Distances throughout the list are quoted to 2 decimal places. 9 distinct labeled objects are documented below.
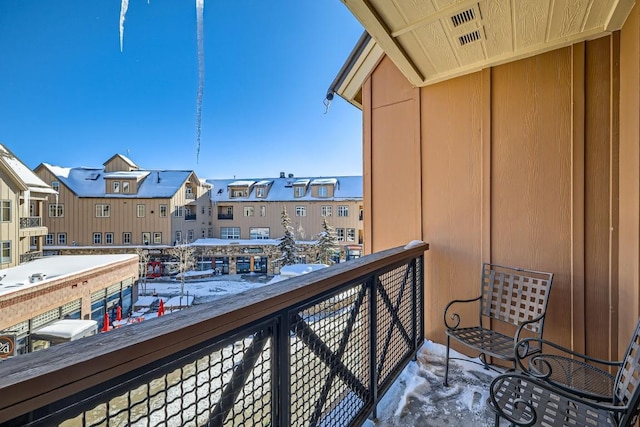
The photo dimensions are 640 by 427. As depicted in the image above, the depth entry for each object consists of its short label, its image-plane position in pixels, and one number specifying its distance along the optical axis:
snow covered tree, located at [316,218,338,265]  16.34
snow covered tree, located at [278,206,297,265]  16.88
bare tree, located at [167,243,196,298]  15.62
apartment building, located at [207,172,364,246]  18.33
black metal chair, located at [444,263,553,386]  2.03
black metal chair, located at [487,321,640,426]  1.08
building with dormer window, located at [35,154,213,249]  16.78
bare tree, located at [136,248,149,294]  15.34
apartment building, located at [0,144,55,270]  9.82
